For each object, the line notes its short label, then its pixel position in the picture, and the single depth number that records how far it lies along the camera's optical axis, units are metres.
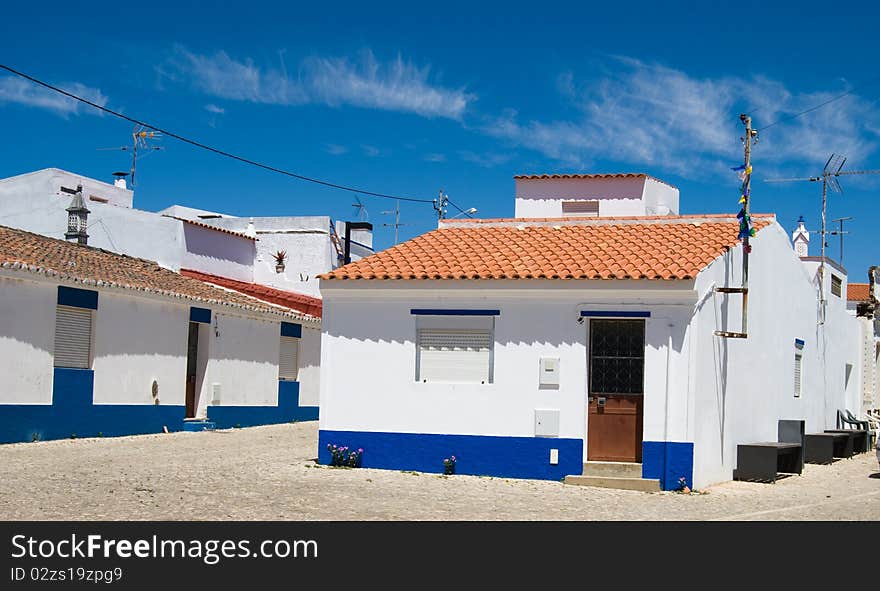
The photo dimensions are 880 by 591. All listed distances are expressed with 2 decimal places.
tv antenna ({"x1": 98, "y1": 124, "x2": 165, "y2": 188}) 38.19
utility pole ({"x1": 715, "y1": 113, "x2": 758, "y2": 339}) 16.83
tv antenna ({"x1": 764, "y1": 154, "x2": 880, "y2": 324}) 24.84
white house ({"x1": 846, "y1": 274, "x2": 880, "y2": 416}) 30.66
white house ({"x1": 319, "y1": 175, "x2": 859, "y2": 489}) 15.86
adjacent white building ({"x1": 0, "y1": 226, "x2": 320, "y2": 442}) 20.23
